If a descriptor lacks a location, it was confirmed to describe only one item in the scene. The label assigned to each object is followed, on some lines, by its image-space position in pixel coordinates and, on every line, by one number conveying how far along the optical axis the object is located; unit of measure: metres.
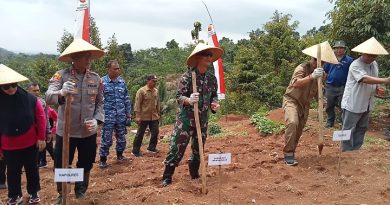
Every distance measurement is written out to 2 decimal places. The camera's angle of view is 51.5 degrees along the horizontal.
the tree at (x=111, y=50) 17.77
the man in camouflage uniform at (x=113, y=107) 6.73
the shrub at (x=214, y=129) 9.82
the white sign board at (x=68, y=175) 3.65
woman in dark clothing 4.29
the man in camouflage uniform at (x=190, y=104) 4.86
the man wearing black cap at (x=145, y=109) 7.95
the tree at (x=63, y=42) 18.61
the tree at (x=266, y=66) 15.48
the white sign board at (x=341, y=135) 5.02
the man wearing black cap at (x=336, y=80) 7.69
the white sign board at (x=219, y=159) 4.21
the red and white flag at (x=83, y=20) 5.48
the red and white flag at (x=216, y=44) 8.93
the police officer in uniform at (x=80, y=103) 4.20
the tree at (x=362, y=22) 8.27
